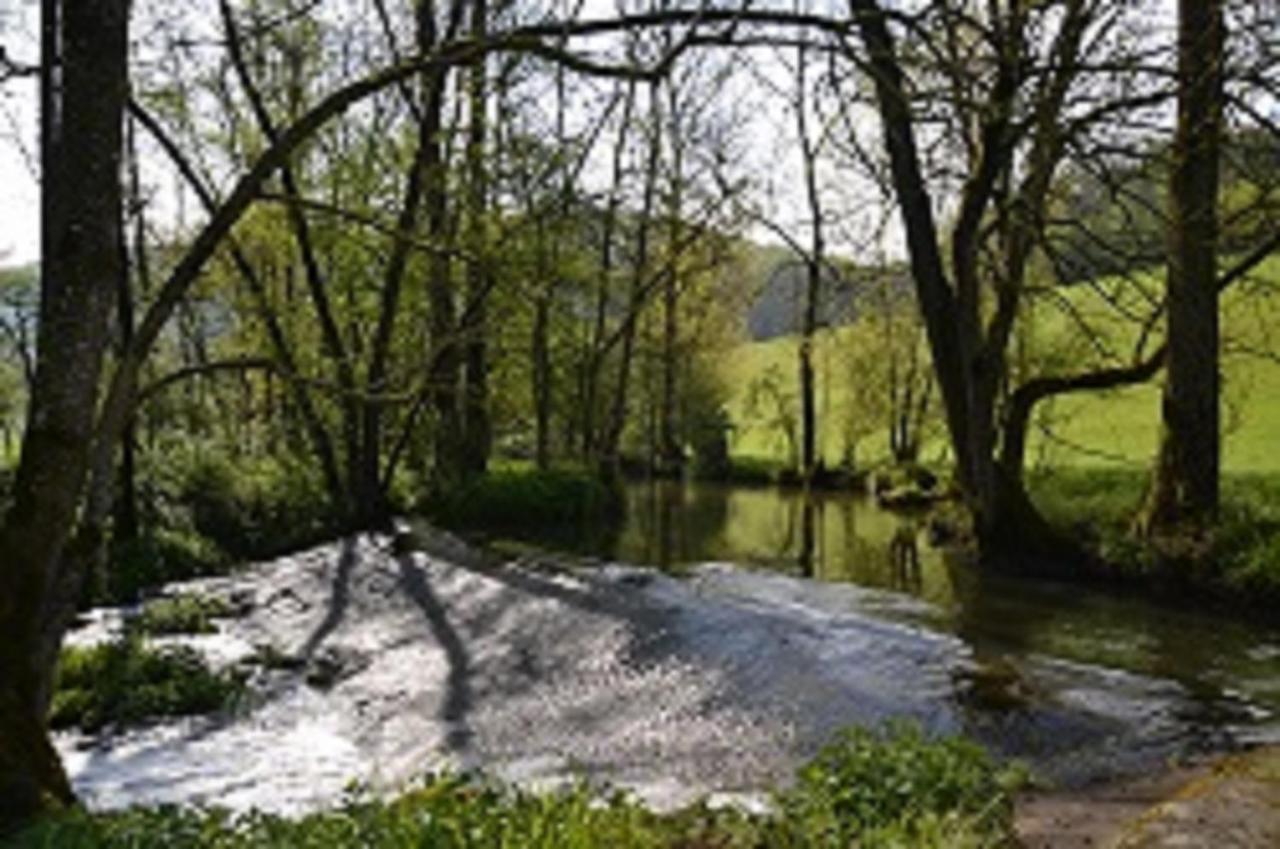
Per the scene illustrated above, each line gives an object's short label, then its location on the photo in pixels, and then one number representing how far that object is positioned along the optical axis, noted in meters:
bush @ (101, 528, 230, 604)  18.55
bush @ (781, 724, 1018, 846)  5.86
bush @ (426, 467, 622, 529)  25.17
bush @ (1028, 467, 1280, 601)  15.02
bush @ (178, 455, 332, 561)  22.33
